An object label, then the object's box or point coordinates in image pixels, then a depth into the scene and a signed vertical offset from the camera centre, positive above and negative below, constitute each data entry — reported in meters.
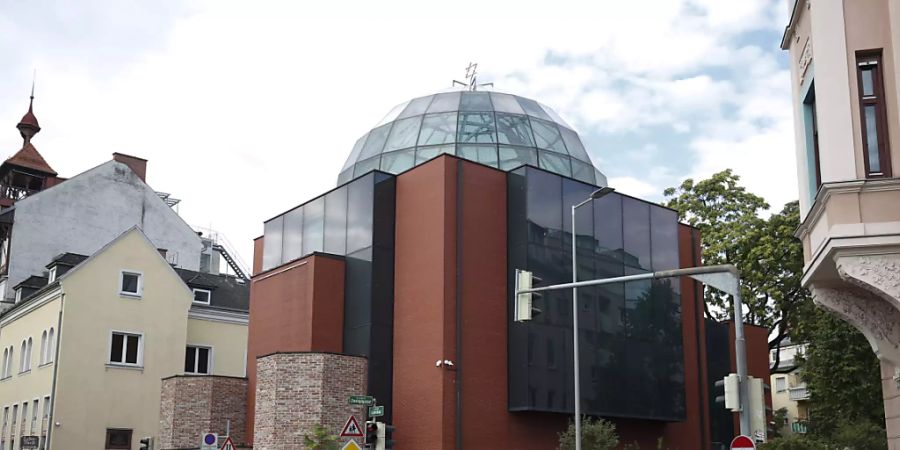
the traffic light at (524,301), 19.73 +2.77
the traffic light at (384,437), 20.88 +0.07
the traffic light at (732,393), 15.91 +0.80
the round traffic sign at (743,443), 15.26 +0.01
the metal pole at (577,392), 23.87 +1.20
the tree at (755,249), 44.62 +8.71
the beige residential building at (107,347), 41.28 +3.97
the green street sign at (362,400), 21.55 +0.86
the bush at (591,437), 28.02 +0.14
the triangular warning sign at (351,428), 19.88 +0.24
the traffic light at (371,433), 20.95 +0.15
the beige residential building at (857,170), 13.13 +3.73
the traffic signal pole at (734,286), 16.03 +2.60
